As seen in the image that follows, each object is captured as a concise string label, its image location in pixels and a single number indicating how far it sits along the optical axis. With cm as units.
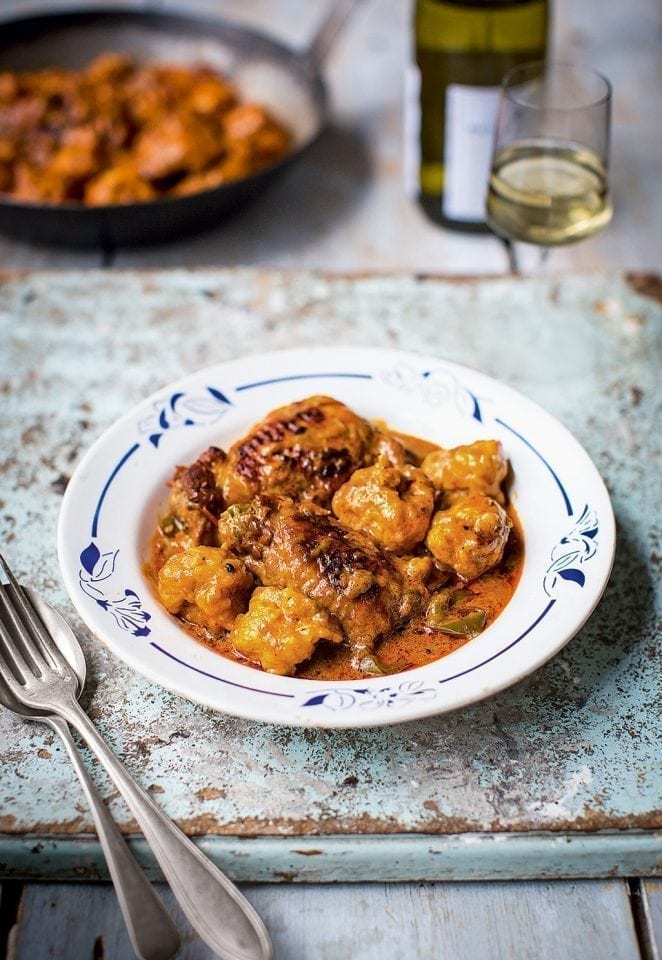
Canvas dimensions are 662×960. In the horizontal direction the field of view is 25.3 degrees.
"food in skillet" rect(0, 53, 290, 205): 104
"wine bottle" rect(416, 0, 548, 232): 98
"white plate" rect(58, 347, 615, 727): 58
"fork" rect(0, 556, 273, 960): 55
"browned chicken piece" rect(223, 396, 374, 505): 68
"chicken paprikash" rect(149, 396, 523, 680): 62
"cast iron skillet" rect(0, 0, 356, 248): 98
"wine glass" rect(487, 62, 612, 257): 87
